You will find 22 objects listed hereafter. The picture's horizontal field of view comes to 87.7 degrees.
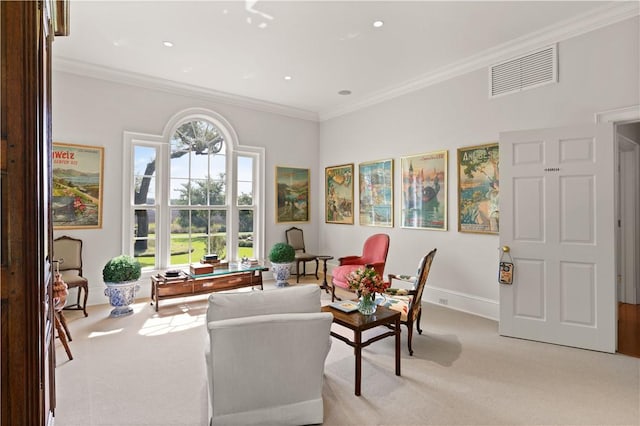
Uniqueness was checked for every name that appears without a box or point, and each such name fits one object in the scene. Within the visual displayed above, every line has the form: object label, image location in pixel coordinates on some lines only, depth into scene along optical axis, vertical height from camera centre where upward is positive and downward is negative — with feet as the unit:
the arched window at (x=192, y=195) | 17.13 +1.00
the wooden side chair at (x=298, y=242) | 21.39 -1.99
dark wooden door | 3.51 +0.00
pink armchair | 15.46 -2.40
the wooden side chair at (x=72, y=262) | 13.93 -2.10
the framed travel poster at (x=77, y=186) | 14.71 +1.27
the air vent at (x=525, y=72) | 12.35 +5.43
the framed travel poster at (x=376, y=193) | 18.53 +1.11
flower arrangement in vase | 9.15 -2.10
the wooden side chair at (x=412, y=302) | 10.47 -3.00
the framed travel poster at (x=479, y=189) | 13.91 +0.97
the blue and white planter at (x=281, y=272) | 19.25 -3.50
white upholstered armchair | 6.19 -2.79
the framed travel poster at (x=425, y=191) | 15.92 +1.03
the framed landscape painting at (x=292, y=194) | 21.75 +1.20
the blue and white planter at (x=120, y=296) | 13.93 -3.50
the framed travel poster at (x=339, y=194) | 21.15 +1.20
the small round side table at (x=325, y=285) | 17.61 -3.93
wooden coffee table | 8.15 -2.88
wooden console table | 14.69 -3.27
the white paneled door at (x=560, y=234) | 10.59 -0.80
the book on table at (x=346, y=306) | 9.47 -2.76
